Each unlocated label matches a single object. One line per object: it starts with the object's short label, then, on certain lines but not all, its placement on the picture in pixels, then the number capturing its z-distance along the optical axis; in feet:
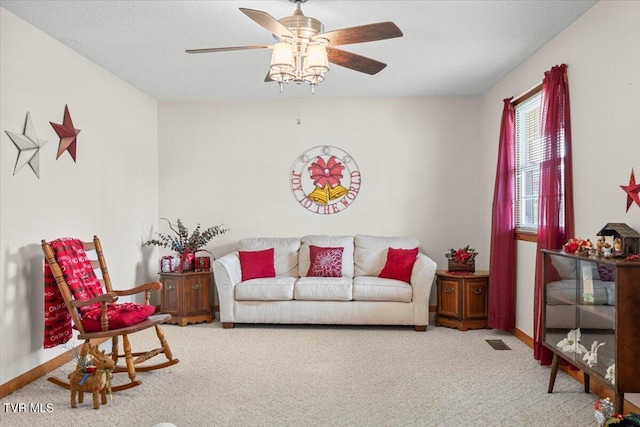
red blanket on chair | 11.03
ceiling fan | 8.63
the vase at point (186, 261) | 17.53
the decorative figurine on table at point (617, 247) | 8.58
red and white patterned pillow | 17.33
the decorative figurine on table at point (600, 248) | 8.80
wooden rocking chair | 10.68
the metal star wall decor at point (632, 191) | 9.00
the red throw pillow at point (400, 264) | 16.94
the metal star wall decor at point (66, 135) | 12.82
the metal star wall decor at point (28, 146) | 11.20
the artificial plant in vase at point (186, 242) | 17.66
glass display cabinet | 7.95
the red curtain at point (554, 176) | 11.53
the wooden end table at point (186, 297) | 17.10
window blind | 14.05
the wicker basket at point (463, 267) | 16.78
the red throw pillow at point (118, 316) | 10.84
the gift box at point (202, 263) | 17.98
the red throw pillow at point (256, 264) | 17.39
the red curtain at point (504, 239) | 15.26
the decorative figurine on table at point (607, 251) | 8.65
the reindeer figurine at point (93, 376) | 9.77
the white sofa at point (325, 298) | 16.08
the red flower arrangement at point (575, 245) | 9.28
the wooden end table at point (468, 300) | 16.19
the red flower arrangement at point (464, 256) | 16.75
